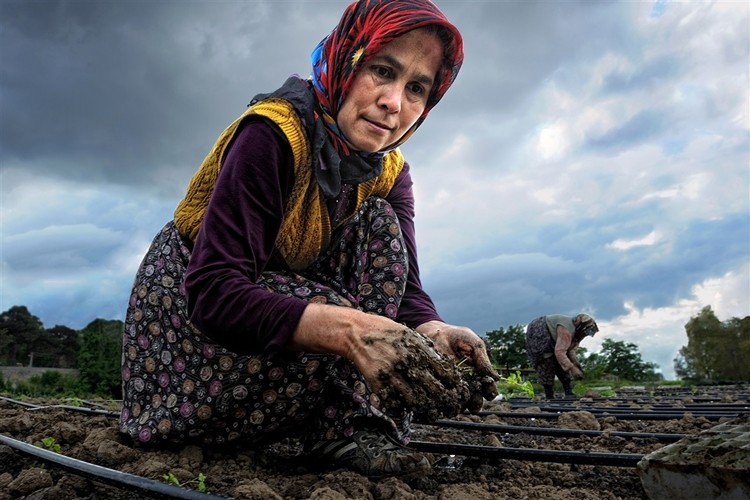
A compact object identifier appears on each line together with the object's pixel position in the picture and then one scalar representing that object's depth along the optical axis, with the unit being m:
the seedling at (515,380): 2.45
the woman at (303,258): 1.58
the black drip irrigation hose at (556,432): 2.28
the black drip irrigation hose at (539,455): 1.72
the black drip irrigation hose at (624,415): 3.29
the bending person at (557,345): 7.12
